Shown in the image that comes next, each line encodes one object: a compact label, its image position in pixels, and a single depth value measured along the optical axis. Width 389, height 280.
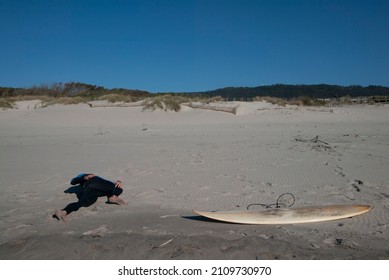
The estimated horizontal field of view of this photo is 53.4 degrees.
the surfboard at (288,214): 4.31
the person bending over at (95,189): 5.11
